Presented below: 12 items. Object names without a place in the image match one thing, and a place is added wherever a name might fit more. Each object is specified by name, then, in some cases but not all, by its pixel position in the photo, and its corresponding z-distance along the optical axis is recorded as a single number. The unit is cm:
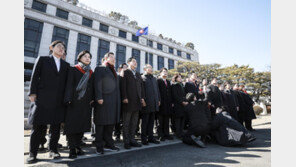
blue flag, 1968
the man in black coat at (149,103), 422
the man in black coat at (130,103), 381
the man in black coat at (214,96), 649
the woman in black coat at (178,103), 500
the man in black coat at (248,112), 749
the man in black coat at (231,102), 720
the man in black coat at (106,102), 330
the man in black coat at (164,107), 485
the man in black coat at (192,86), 615
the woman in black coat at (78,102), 296
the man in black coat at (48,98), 270
